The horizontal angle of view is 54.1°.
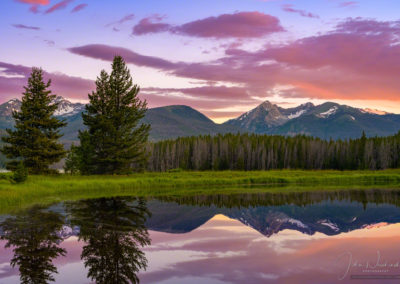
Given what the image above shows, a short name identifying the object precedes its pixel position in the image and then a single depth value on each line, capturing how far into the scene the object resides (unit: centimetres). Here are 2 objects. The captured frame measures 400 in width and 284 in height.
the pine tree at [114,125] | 5084
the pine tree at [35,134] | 4491
